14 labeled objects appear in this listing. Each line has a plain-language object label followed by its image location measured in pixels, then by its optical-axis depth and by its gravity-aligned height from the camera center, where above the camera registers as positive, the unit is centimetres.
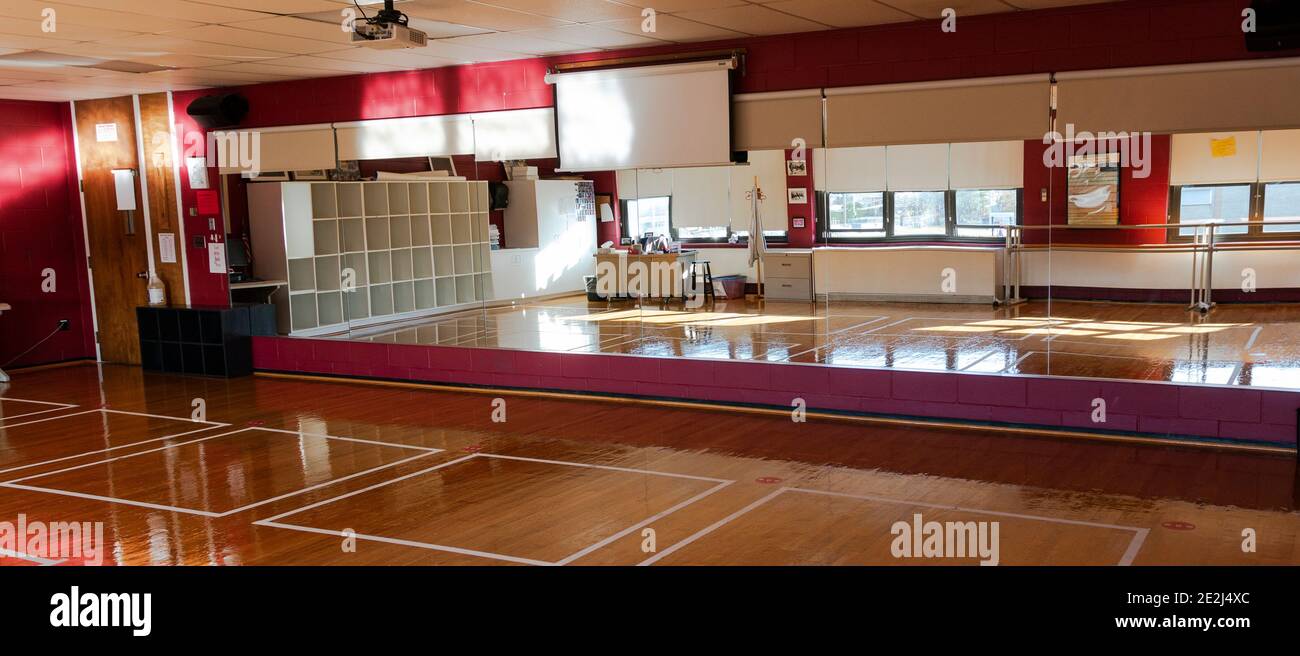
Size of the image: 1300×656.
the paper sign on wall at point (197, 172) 1171 +71
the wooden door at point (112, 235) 1230 +4
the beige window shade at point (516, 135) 984 +84
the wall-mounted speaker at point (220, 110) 1122 +134
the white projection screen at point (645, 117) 895 +89
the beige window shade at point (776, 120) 859 +78
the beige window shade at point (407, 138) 1031 +90
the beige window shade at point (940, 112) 781 +73
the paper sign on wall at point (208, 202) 1168 +36
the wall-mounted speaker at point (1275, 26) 655 +106
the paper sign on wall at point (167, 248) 1206 -14
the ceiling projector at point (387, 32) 682 +129
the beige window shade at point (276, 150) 1105 +89
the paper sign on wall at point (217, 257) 1163 -25
